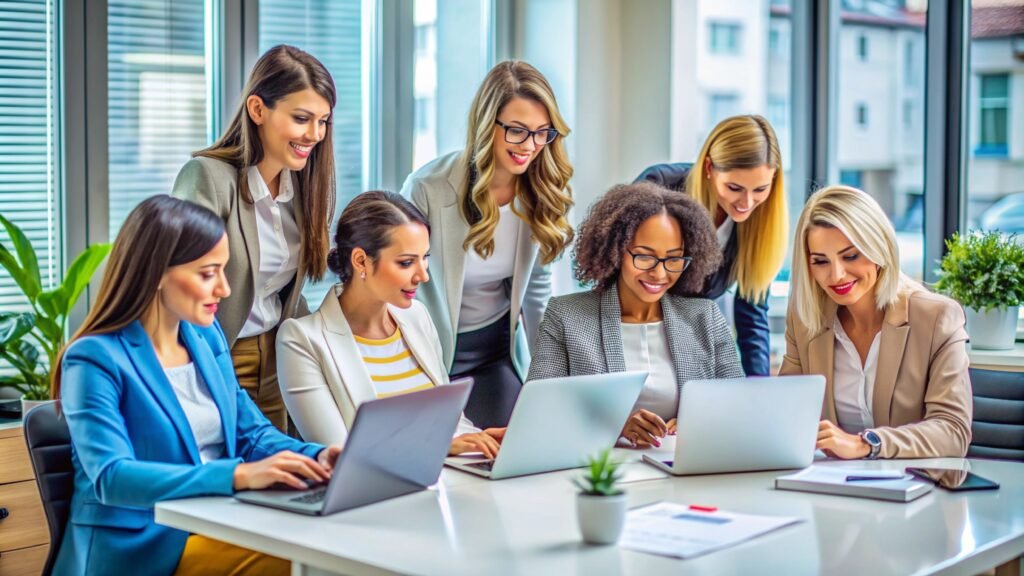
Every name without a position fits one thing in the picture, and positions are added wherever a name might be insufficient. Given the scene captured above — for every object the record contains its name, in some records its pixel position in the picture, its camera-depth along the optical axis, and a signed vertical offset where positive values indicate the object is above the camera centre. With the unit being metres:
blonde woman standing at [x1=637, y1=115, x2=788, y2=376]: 3.12 +0.05
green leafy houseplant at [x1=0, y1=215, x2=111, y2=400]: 2.88 -0.24
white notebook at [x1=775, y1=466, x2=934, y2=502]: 2.02 -0.48
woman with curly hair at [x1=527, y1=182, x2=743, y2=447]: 2.67 -0.21
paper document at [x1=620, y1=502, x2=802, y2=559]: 1.69 -0.49
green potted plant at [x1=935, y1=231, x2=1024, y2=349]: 3.37 -0.18
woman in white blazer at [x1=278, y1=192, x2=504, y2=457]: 2.38 -0.25
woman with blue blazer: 1.93 -0.35
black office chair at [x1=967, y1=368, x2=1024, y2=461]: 2.71 -0.46
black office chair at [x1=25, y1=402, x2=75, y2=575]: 2.05 -0.45
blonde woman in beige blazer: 2.50 -0.26
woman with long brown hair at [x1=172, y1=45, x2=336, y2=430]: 2.63 +0.06
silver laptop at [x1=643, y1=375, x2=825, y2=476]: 2.13 -0.39
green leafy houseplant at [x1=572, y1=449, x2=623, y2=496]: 1.71 -0.39
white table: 1.62 -0.49
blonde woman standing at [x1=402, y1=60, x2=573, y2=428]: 2.93 -0.01
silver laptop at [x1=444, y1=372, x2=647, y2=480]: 2.07 -0.39
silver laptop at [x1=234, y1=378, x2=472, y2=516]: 1.80 -0.39
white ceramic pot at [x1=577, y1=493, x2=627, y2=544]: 1.69 -0.45
